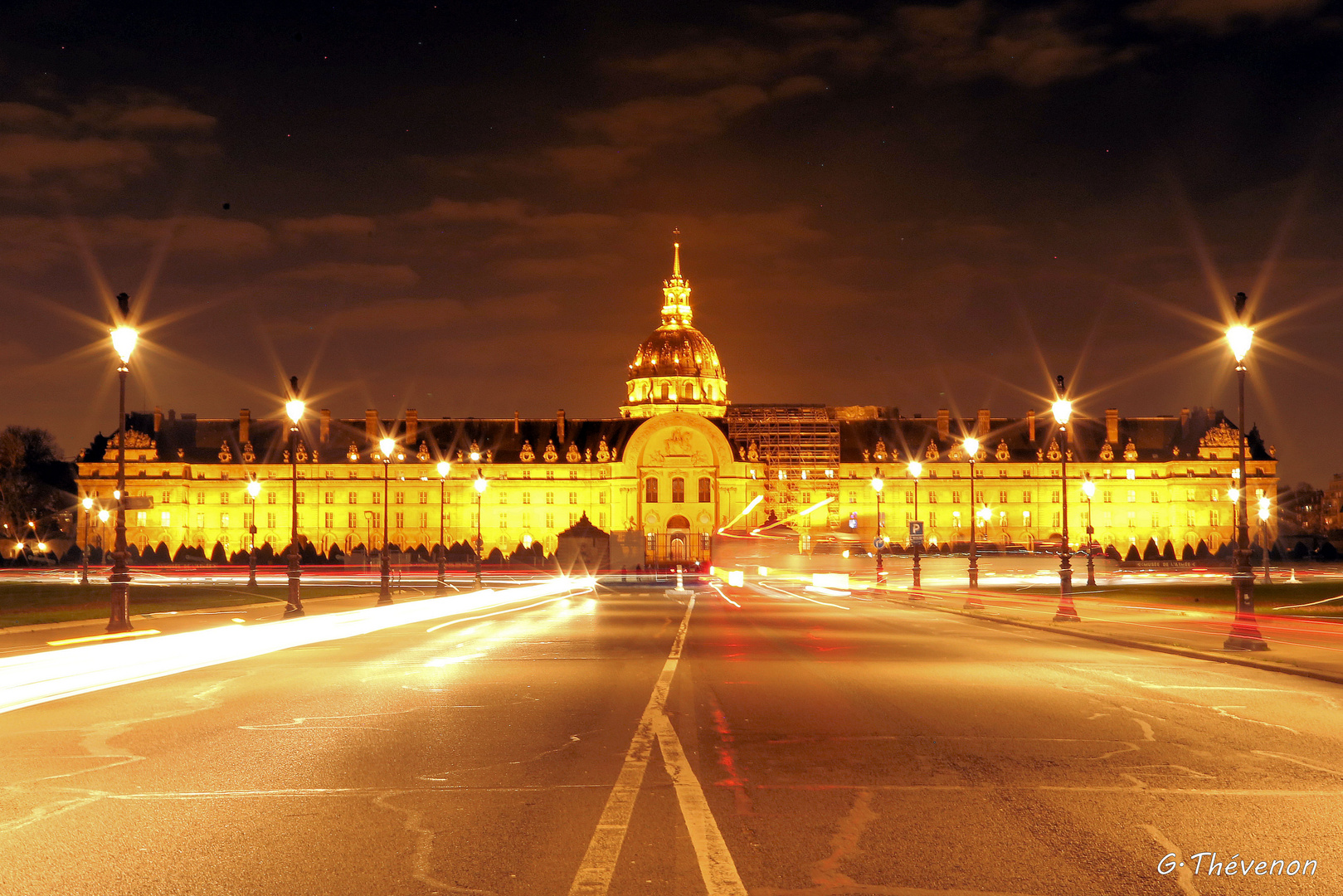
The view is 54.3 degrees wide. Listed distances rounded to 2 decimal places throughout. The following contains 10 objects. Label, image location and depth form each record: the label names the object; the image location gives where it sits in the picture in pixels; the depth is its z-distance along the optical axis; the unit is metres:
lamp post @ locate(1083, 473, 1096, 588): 54.41
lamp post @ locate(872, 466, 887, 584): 59.69
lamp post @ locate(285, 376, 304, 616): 32.88
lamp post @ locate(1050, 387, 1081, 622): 31.61
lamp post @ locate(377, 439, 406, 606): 41.03
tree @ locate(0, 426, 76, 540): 124.38
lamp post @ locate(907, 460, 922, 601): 50.26
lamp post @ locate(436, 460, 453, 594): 49.78
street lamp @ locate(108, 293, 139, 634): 23.36
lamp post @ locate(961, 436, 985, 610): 47.75
